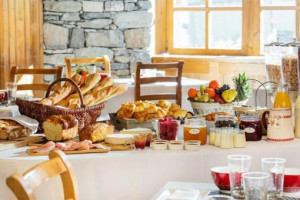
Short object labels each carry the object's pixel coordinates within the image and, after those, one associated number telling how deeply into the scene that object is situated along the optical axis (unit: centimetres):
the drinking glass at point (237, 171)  220
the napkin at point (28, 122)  320
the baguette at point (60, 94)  338
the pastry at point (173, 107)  360
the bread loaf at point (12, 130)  311
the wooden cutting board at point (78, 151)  290
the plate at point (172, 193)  226
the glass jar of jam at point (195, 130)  309
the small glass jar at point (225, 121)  311
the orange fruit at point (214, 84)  380
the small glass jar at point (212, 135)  309
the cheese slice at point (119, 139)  307
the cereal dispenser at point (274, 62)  379
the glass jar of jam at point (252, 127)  318
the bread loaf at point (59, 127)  312
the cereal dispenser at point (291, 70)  354
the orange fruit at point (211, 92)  371
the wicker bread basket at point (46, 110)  328
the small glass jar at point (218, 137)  305
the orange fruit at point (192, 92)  372
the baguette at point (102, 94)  349
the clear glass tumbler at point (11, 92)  406
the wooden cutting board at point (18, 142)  302
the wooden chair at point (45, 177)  182
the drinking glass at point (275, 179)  218
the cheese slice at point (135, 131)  326
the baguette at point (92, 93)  345
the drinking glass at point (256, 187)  204
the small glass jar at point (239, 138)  304
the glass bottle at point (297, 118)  321
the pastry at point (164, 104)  360
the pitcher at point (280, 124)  312
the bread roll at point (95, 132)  314
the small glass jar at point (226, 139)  303
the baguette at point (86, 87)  348
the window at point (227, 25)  671
